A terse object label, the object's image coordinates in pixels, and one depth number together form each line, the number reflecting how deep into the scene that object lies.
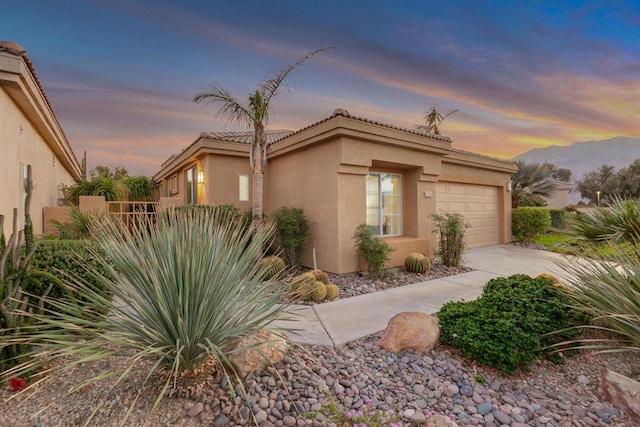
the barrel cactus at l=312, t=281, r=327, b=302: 5.38
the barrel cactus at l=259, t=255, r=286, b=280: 6.34
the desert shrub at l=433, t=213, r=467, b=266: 8.27
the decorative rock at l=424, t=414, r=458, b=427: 2.33
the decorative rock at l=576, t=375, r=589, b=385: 3.14
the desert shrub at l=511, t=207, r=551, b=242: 12.70
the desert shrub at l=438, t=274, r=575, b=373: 3.21
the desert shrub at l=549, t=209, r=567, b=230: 15.70
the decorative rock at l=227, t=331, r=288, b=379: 2.63
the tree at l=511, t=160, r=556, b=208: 18.91
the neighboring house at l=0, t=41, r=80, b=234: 4.41
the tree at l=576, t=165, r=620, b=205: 27.83
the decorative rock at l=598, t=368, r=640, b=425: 2.64
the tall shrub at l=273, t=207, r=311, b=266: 7.60
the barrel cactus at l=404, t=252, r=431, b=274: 7.60
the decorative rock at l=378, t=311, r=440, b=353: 3.58
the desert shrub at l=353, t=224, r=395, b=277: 6.86
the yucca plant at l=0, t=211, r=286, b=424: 2.15
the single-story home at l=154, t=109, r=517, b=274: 7.25
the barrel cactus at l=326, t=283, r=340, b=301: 5.63
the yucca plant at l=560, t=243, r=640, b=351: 2.97
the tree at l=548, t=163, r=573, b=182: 41.38
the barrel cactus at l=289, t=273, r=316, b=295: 5.07
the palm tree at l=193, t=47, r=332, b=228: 7.03
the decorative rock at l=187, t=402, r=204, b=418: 2.22
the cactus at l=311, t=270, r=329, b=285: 6.06
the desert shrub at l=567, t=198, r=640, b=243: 4.35
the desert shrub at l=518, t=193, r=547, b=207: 17.03
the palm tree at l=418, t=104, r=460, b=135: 17.22
